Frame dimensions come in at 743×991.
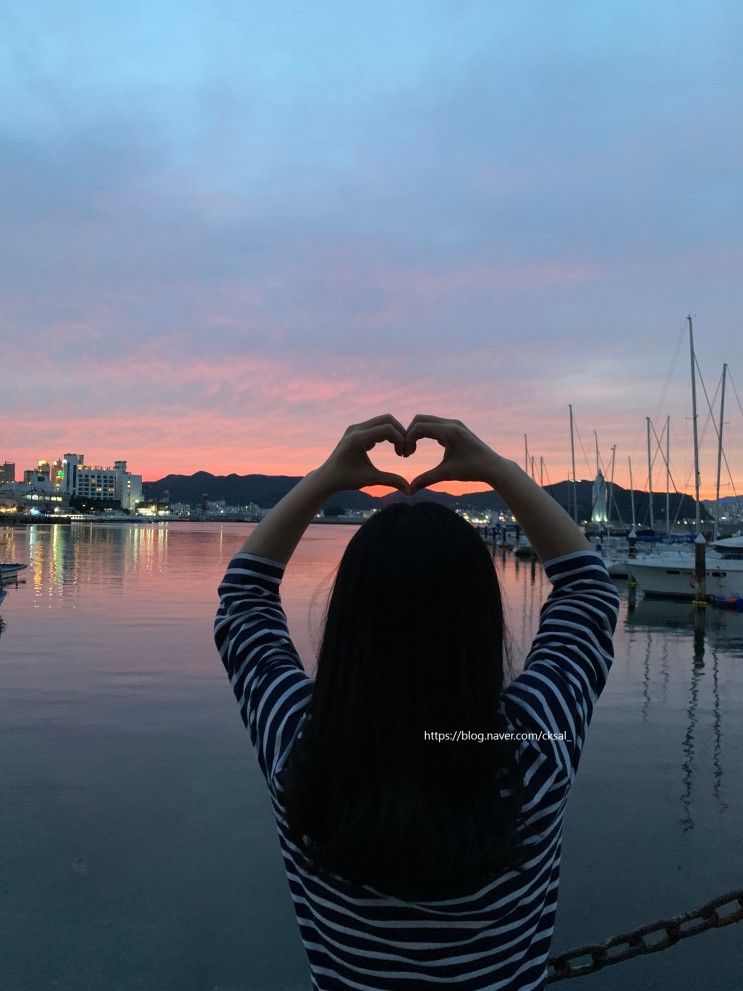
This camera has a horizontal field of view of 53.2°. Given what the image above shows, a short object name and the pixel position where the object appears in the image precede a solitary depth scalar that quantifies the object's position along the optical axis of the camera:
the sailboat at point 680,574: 27.75
